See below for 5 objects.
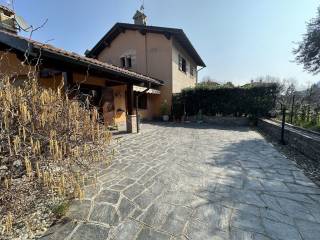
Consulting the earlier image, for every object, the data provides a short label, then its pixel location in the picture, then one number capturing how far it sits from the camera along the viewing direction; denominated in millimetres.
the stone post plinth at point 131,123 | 9000
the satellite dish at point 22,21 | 4181
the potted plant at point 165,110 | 14720
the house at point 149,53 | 14202
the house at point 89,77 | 4291
